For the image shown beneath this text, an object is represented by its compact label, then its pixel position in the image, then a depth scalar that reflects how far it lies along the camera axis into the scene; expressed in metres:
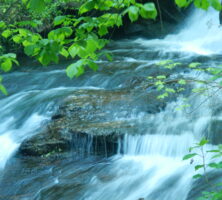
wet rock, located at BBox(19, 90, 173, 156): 11.99
